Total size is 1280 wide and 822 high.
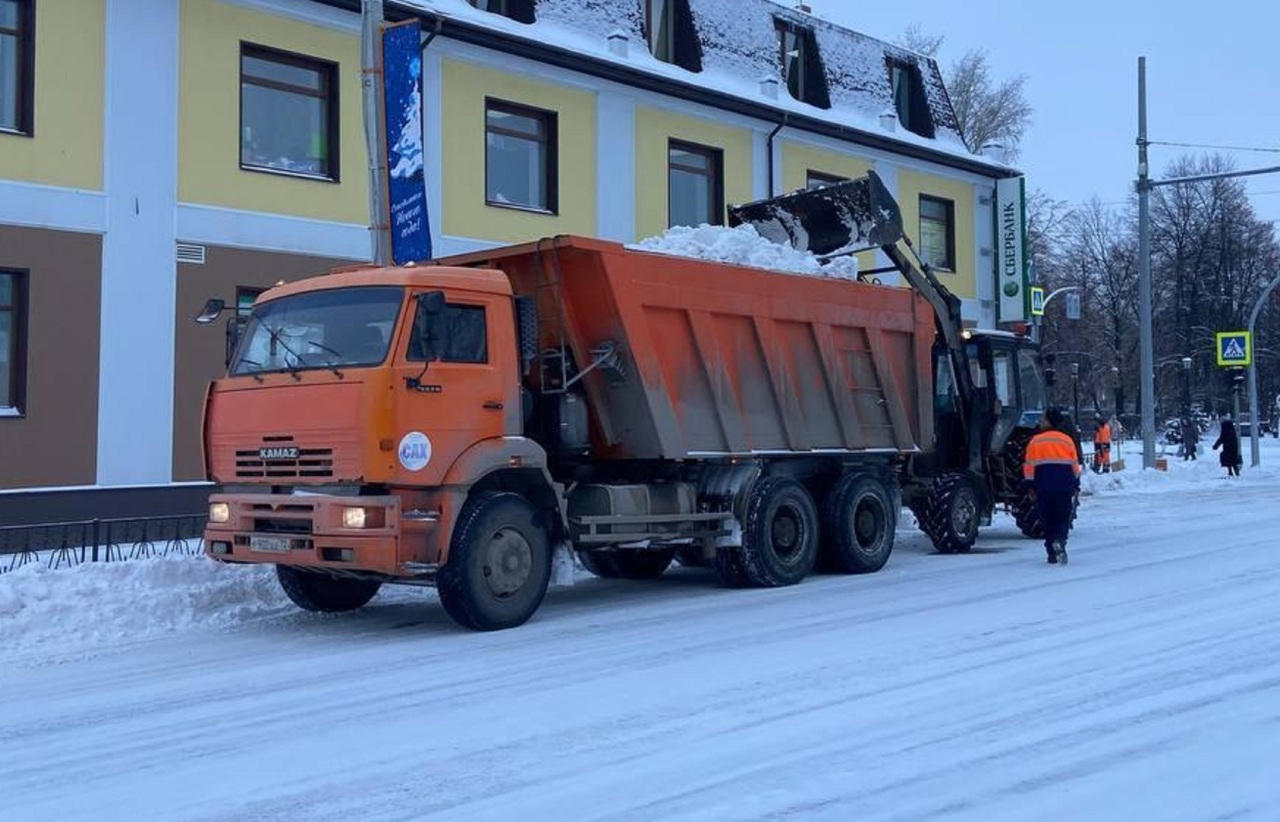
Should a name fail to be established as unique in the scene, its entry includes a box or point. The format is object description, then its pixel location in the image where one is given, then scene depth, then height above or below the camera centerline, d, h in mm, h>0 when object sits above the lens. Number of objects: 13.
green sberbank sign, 30422 +4578
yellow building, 15672 +4225
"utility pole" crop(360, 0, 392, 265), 13320 +3369
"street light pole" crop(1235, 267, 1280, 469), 35156 +686
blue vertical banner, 13352 +3093
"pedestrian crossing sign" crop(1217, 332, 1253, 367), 33312 +2537
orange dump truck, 9812 +260
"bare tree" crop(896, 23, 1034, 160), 51781 +13390
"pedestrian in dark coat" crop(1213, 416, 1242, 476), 31697 +5
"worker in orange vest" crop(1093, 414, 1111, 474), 33312 +31
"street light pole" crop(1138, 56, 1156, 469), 29109 +3696
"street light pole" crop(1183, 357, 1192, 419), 60144 +2776
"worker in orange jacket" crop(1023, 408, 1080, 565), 14070 -293
